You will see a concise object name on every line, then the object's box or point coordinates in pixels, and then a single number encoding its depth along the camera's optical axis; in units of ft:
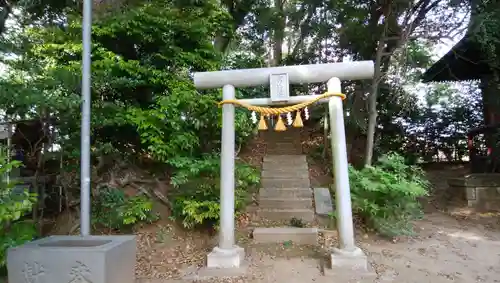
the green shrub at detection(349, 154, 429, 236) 20.93
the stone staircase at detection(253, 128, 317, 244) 20.36
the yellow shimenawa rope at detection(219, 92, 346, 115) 17.12
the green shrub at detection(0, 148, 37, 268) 12.24
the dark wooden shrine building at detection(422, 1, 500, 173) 30.04
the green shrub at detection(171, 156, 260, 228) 20.16
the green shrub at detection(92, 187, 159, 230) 20.71
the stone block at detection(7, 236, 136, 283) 11.46
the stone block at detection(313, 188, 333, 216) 23.67
